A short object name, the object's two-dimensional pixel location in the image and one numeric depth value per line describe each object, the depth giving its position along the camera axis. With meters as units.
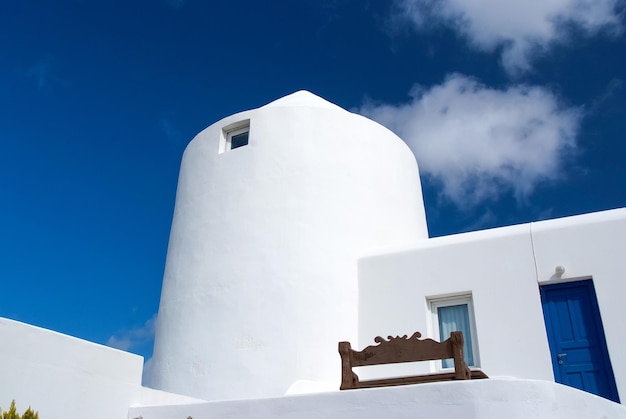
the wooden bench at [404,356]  6.46
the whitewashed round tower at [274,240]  10.21
